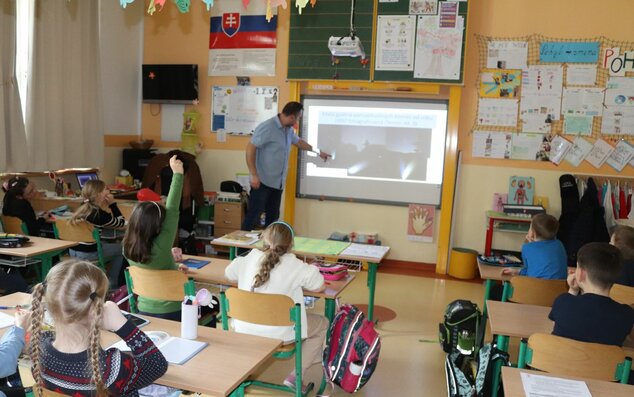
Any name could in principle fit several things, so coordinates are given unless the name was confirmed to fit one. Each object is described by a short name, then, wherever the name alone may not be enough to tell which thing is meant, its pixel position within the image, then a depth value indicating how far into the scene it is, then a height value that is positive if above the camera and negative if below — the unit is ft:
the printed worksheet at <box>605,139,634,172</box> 18.74 -0.26
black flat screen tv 22.36 +1.62
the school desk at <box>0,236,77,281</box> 11.90 -2.94
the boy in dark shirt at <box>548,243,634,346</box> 7.64 -2.28
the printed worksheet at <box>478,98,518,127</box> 19.47 +1.03
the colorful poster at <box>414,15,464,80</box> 19.20 +3.06
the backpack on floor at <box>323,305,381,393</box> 9.73 -3.87
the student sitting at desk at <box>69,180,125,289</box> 13.80 -2.51
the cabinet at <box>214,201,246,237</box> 21.21 -3.40
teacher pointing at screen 17.98 -1.05
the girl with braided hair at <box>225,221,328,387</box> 9.22 -2.47
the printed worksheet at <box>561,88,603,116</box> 18.78 +1.50
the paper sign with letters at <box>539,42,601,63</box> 18.67 +3.16
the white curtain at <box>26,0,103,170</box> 17.75 +0.98
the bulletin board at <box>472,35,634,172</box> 18.65 +1.50
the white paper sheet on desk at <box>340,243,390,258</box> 12.46 -2.72
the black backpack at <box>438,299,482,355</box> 11.94 -4.11
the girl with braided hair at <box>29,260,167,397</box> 5.33 -2.21
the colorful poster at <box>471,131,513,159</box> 19.69 -0.13
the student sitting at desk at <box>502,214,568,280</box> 11.29 -2.25
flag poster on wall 21.58 +3.40
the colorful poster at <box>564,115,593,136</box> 18.93 +0.71
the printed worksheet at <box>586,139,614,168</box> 18.89 -0.20
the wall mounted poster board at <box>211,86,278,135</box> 21.90 +0.81
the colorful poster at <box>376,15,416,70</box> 19.57 +3.32
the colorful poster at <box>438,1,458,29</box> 19.11 +4.29
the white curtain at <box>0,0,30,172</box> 16.44 +0.30
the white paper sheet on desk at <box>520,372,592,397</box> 6.06 -2.71
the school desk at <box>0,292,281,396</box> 5.86 -2.73
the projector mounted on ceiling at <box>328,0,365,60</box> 16.57 +2.61
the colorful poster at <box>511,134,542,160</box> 19.42 -0.11
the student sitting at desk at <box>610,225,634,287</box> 10.62 -2.01
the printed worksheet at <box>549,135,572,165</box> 19.20 -0.12
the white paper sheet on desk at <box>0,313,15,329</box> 7.14 -2.70
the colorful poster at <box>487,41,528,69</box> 19.20 +3.04
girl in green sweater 9.67 -2.14
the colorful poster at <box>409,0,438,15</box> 19.29 +4.54
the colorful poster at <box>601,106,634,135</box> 18.60 +0.91
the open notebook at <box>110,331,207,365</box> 6.44 -2.71
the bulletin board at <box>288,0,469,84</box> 19.25 +3.42
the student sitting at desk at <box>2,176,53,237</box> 14.94 -2.48
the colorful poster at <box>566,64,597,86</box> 18.74 +2.41
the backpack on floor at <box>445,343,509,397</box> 8.80 -4.17
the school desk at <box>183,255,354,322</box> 10.08 -2.89
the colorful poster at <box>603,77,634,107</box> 18.51 +1.87
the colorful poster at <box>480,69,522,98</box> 19.35 +2.05
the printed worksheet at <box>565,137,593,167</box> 19.07 -0.18
